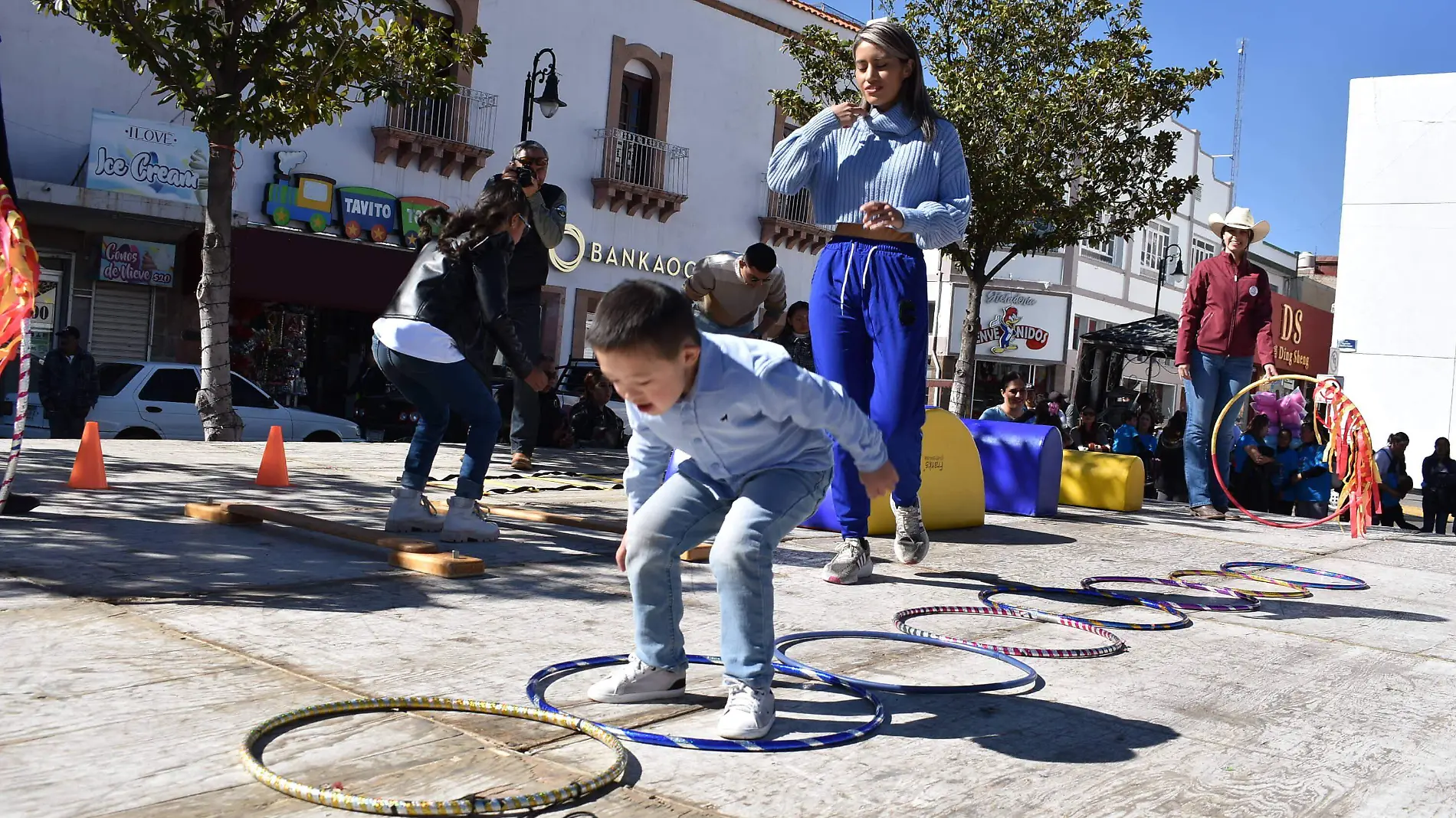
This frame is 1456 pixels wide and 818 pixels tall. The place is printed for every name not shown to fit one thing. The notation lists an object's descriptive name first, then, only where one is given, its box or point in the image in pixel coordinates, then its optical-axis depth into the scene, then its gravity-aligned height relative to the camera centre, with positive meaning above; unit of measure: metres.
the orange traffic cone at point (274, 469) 7.54 -0.53
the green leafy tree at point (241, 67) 12.40 +3.14
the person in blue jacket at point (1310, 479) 12.93 -0.21
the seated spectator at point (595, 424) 18.05 -0.30
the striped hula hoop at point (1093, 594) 4.55 -0.62
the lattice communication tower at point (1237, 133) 51.91 +13.26
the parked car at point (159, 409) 14.91 -0.45
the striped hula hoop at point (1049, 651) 3.93 -0.65
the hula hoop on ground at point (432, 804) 2.27 -0.73
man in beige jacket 7.72 +0.77
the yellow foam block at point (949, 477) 7.20 -0.26
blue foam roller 8.56 -0.22
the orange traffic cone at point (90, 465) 6.82 -0.54
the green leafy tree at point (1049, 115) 18.89 +4.80
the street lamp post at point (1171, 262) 38.75 +6.41
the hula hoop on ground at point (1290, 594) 5.37 -0.58
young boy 2.99 -0.12
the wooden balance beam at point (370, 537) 4.69 -0.61
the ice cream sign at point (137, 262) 19.94 +1.66
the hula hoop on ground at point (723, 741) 2.79 -0.72
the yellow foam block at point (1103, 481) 9.78 -0.29
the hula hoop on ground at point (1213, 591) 5.03 -0.60
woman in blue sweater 5.37 +0.82
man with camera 8.48 +0.93
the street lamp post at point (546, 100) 21.16 +4.97
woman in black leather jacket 5.53 +0.23
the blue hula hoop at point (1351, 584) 5.78 -0.56
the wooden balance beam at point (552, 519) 6.07 -0.58
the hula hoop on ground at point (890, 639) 3.43 -0.67
